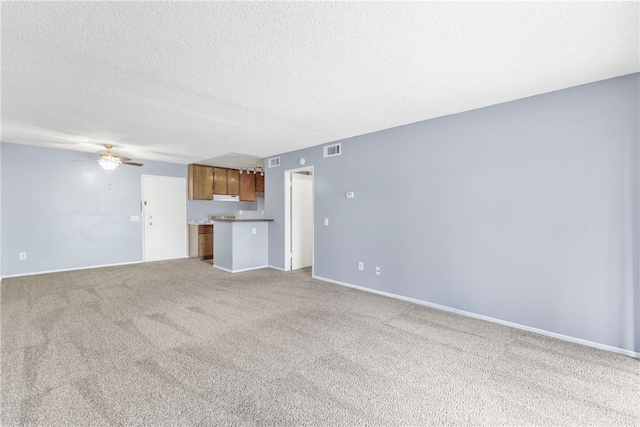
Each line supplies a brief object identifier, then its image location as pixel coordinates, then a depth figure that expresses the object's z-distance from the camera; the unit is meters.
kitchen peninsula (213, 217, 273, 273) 5.63
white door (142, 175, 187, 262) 6.65
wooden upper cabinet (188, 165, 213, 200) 7.26
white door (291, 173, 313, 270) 5.88
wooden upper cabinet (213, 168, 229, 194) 7.72
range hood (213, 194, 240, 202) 7.91
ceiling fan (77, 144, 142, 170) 4.87
